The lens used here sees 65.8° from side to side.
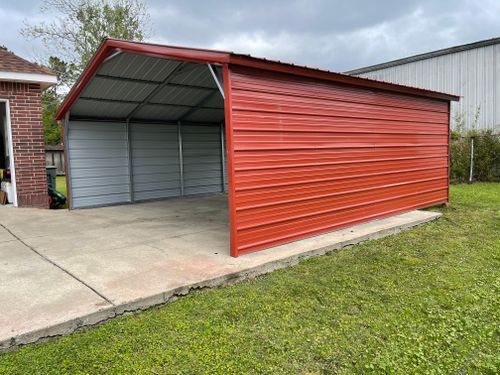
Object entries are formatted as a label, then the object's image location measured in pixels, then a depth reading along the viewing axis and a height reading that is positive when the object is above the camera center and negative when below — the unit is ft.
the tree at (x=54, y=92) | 68.03 +13.96
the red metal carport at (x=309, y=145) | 14.47 +0.51
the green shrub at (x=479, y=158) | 42.83 -0.72
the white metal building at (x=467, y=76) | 45.21 +9.52
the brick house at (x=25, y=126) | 25.36 +2.61
